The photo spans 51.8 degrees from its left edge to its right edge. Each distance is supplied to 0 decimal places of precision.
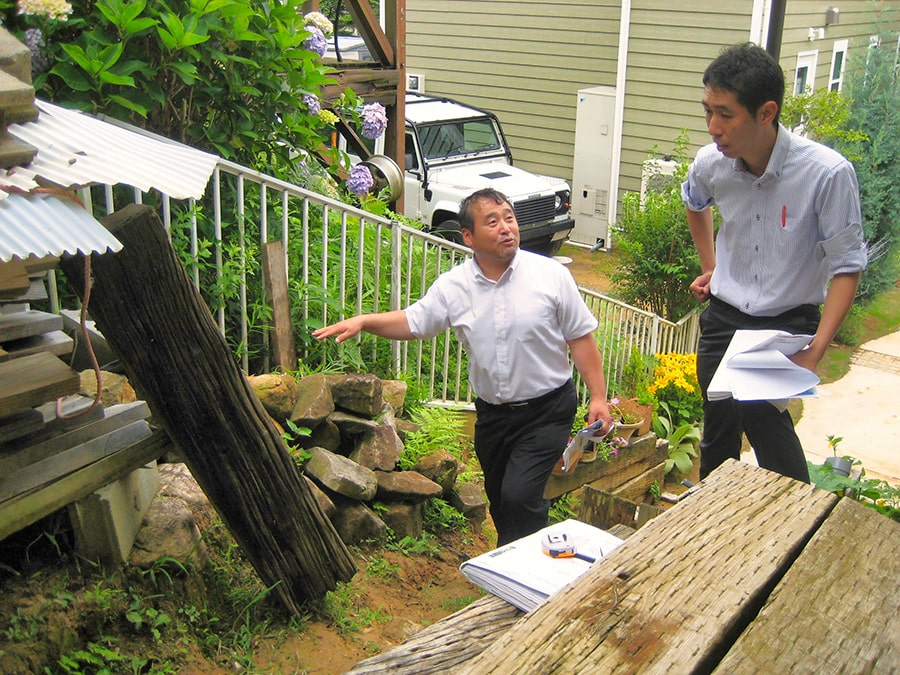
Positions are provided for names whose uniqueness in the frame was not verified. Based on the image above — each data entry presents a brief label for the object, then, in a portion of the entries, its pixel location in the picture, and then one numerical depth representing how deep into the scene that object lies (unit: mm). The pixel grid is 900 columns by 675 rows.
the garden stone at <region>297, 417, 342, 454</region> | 4191
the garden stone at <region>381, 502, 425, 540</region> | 4238
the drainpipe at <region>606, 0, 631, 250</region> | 12906
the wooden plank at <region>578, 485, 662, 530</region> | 3791
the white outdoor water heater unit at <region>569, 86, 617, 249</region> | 13500
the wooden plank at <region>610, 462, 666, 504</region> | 6023
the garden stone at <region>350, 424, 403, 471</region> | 4297
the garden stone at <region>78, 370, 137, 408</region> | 3461
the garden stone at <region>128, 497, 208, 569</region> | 2982
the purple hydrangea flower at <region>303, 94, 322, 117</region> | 5141
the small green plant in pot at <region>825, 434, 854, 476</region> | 3320
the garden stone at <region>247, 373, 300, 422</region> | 4086
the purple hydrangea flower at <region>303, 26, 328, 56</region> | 5484
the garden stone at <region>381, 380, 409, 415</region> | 4980
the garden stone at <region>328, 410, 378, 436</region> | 4309
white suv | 11625
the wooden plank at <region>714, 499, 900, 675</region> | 1217
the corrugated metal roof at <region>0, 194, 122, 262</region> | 1705
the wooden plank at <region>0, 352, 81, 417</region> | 2447
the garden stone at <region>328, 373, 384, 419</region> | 4355
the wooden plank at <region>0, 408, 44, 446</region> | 2584
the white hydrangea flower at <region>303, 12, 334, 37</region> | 5543
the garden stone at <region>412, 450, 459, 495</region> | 4523
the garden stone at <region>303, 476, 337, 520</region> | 3787
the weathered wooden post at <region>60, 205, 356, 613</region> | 2535
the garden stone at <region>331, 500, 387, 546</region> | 3984
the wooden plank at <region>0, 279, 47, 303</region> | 2383
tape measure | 1842
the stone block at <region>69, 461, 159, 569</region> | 2748
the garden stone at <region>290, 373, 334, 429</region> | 4109
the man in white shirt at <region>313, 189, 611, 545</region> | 3596
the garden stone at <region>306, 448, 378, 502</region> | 3893
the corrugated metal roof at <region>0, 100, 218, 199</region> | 1986
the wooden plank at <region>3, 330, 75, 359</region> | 2629
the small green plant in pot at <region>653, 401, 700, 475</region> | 7423
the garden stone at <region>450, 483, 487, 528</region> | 4680
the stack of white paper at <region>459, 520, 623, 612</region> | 1665
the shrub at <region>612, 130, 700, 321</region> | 9078
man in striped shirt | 3137
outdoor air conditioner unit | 10750
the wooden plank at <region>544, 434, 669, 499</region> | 5289
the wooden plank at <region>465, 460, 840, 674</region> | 1217
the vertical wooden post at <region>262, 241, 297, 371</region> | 4574
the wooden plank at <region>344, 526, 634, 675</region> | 1522
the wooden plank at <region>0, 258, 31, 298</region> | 2211
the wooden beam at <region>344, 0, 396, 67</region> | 7980
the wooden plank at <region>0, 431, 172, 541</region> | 2469
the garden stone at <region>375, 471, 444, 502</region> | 4227
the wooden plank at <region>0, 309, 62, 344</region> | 2619
